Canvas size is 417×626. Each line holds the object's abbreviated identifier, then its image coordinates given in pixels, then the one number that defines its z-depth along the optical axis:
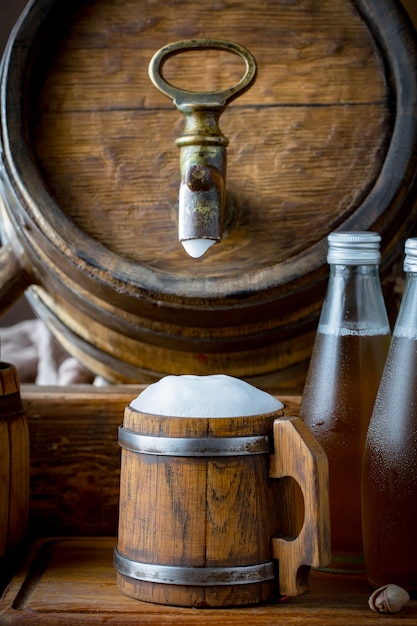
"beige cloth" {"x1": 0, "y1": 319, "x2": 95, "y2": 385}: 1.33
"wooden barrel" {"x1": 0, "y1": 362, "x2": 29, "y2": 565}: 0.82
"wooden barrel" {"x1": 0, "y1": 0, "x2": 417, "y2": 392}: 0.95
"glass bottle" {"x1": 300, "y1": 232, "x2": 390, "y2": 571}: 0.83
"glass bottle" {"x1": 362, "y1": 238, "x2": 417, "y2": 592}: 0.75
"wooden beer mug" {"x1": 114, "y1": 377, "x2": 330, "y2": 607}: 0.71
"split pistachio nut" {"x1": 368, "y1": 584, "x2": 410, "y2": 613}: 0.72
